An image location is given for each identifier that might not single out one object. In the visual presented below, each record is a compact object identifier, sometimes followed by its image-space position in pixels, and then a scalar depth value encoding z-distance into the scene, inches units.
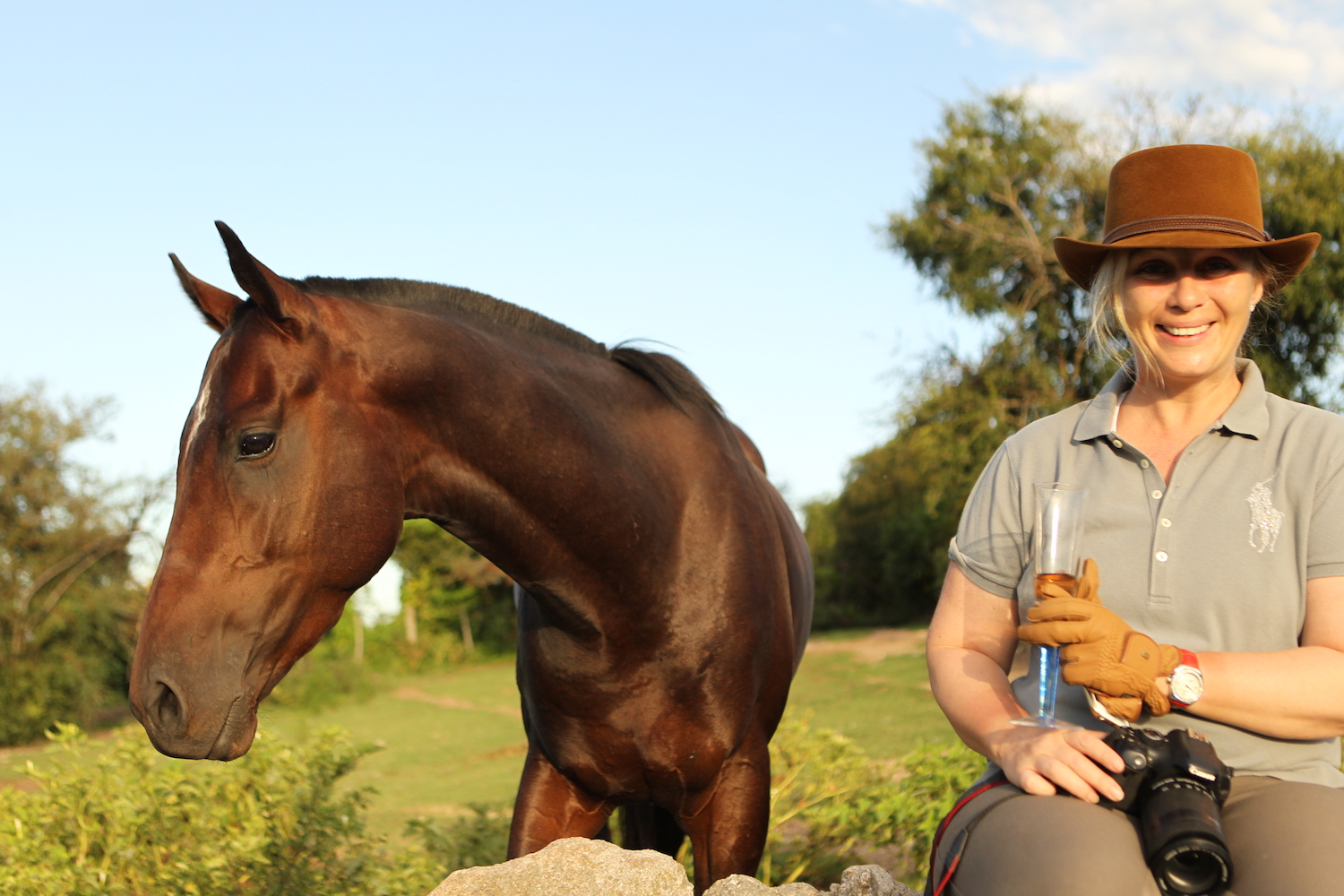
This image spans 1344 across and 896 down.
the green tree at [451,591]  971.9
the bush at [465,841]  174.1
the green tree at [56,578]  556.1
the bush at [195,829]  147.8
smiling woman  65.1
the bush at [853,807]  158.6
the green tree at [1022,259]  642.2
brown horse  81.7
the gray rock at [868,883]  101.5
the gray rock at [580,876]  92.4
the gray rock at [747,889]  92.6
